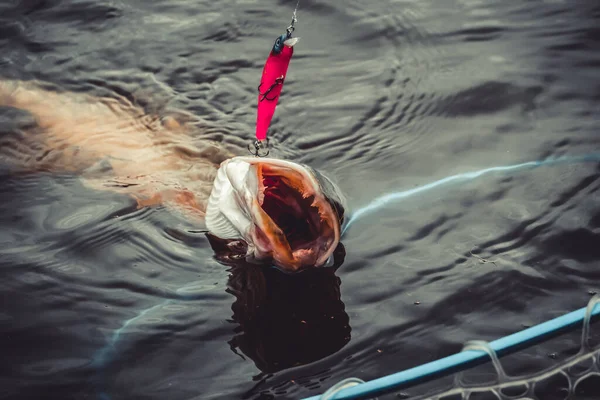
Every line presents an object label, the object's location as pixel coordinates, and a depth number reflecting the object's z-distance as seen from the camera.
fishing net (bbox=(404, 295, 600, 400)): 2.25
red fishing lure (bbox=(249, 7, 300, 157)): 3.16
